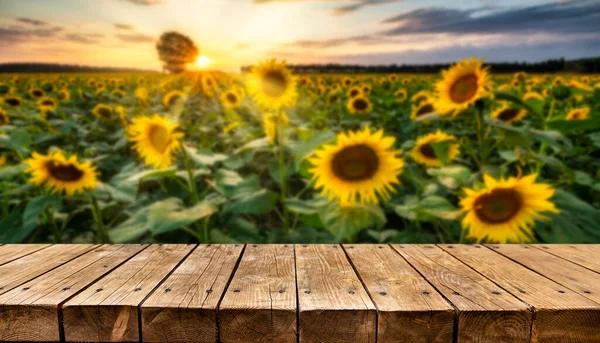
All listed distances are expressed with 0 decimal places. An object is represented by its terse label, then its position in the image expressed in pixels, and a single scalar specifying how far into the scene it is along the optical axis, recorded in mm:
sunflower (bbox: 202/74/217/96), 4547
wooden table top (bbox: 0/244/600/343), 964
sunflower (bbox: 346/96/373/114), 4926
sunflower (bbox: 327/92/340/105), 5985
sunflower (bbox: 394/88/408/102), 6644
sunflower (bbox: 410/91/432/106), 4297
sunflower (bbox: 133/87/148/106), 5410
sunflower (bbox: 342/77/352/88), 9089
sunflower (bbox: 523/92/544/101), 3637
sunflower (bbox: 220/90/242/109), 4305
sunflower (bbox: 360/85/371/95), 6742
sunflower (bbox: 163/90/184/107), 4047
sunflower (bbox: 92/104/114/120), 5273
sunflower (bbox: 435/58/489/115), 1907
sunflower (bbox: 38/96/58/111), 5214
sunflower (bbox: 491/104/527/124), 2535
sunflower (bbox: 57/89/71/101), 7356
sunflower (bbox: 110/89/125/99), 7914
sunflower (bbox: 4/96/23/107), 5411
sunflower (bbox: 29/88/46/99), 6579
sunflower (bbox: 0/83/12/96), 7801
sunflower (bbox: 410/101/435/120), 3202
